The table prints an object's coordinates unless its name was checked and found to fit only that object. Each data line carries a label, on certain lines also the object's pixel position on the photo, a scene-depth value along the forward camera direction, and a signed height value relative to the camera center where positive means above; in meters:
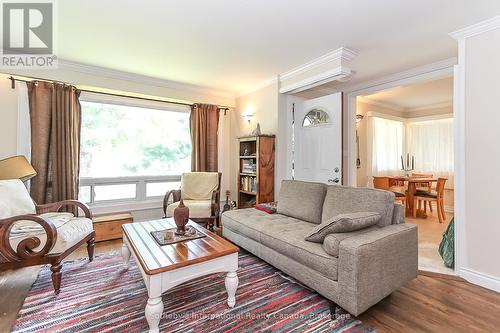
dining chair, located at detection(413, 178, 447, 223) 4.30 -0.59
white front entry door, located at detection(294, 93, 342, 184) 3.35 +0.41
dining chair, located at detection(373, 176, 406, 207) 4.85 -0.36
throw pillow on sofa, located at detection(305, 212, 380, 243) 1.77 -0.45
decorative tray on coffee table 1.97 -0.63
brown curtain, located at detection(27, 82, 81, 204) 3.08 +0.33
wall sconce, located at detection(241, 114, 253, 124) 4.39 +0.92
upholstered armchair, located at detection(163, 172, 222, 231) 3.46 -0.50
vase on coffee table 2.14 -0.48
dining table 4.50 -0.47
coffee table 1.50 -0.67
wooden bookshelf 3.75 -0.06
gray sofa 1.59 -0.66
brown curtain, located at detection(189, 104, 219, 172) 4.34 +0.55
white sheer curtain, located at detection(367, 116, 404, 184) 5.20 +0.46
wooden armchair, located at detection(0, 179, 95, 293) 1.92 -0.60
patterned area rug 1.61 -1.09
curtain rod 3.01 +1.16
